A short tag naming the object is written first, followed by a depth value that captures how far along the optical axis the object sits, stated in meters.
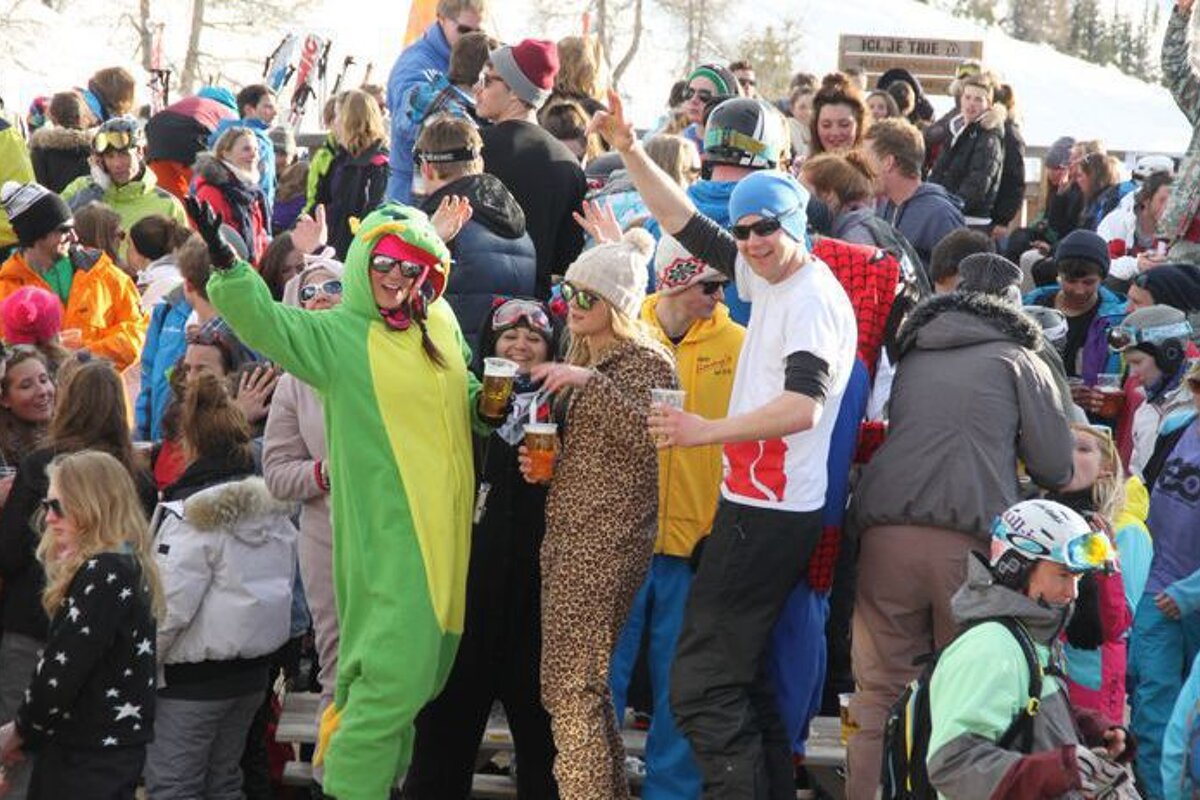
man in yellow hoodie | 10.95
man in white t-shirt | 9.66
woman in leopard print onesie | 9.98
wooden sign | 33.13
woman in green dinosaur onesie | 9.80
